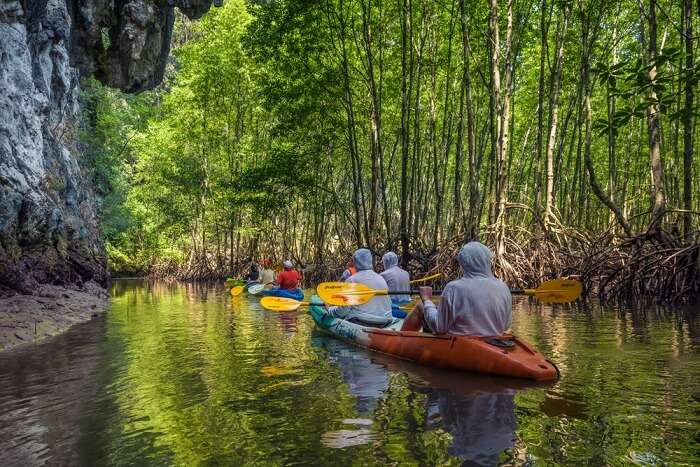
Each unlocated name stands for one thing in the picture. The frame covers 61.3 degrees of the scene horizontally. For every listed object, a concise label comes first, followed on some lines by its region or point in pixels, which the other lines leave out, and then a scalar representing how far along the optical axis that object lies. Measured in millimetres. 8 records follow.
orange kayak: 4965
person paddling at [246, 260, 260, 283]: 19211
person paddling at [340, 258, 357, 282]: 11547
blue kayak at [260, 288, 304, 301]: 12992
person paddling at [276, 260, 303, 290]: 13320
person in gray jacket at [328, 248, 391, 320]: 7418
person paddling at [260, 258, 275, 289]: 16844
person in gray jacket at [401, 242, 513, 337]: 5172
